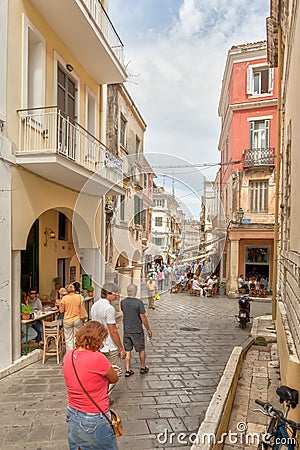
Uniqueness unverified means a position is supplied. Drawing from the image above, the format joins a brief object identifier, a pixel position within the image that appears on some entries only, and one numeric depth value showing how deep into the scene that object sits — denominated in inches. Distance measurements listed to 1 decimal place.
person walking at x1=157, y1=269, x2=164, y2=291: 697.3
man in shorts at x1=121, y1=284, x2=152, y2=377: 262.2
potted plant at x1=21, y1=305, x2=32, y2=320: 287.9
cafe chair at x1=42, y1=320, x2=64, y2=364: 292.3
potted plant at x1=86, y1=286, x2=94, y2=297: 452.2
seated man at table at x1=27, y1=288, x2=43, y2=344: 317.4
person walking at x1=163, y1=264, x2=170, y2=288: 669.8
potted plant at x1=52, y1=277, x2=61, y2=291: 445.4
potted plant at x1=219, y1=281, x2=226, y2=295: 864.5
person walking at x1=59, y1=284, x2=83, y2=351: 282.0
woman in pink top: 121.3
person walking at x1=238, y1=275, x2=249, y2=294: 818.8
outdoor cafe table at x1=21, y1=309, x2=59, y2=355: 286.2
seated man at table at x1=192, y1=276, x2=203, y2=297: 827.4
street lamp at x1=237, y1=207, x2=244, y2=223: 814.5
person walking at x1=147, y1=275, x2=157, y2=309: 616.7
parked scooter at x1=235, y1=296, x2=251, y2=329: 473.4
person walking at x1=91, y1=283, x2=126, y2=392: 216.2
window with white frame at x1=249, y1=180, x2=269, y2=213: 812.0
